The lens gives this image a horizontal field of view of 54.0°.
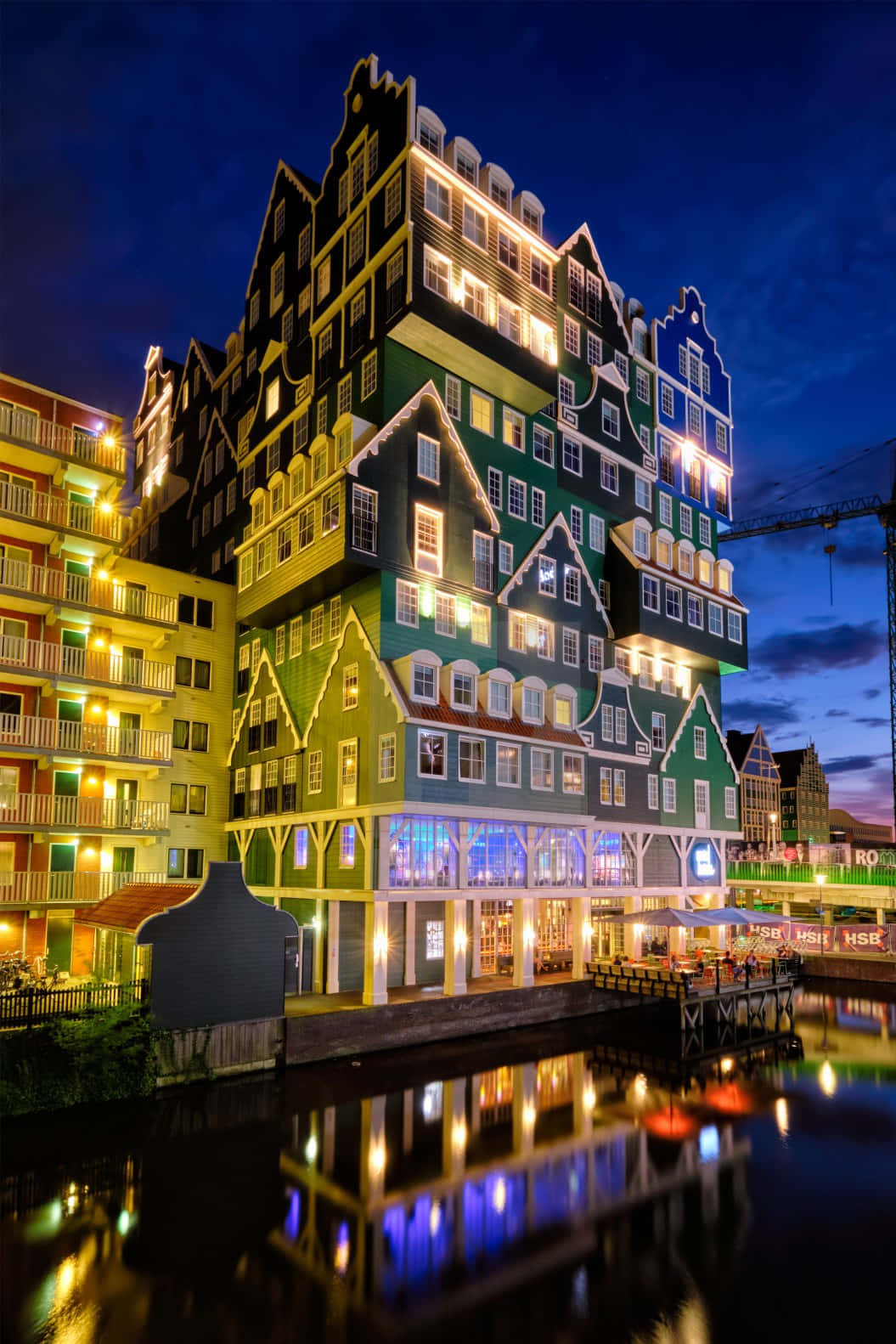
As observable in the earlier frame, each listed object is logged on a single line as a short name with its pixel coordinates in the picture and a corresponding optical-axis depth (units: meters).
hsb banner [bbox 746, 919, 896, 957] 47.91
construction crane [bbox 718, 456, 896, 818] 84.31
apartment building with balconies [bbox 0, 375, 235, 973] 29.39
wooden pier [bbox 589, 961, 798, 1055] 33.19
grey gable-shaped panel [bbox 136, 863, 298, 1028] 25.05
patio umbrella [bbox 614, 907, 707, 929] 37.19
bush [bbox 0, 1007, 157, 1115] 21.72
